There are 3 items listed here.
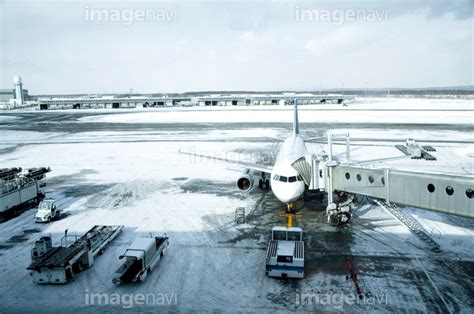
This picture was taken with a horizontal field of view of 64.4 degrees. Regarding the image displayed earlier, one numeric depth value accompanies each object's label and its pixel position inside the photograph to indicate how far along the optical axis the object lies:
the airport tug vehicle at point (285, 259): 16.86
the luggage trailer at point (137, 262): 16.69
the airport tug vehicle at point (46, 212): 24.58
